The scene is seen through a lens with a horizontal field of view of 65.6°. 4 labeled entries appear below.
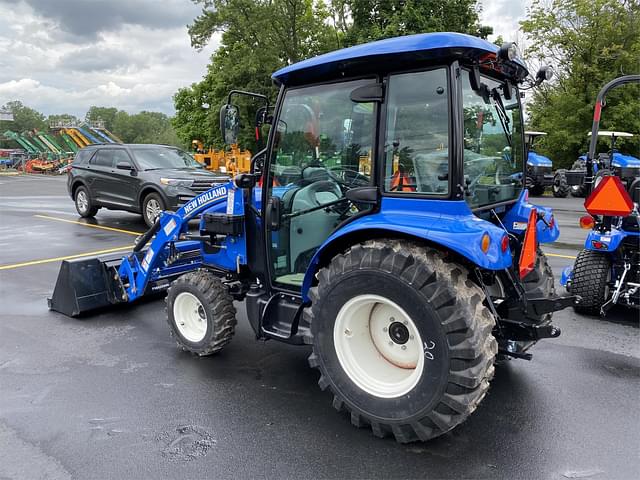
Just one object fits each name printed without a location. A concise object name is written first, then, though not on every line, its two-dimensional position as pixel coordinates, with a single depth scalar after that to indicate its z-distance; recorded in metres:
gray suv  10.25
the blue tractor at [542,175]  18.64
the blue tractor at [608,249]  4.75
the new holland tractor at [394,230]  2.70
